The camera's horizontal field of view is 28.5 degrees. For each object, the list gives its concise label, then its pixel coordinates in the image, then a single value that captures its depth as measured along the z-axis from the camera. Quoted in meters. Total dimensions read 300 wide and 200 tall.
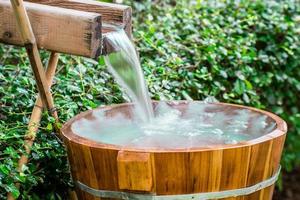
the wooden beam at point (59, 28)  2.04
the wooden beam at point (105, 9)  2.28
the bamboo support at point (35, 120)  2.14
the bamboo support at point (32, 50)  2.01
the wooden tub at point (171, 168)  1.80
